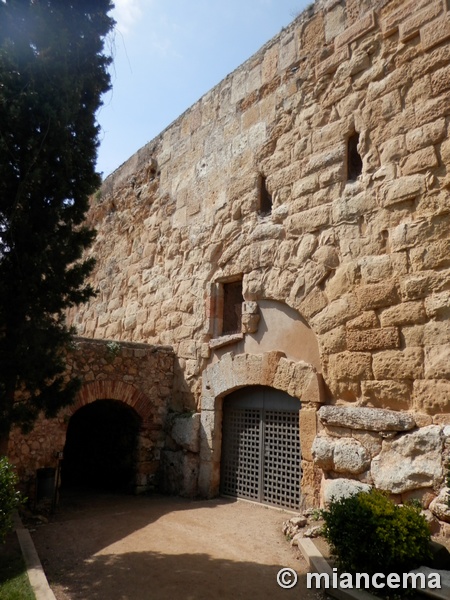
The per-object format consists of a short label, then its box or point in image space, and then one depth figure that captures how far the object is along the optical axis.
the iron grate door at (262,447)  5.41
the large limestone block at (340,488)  4.28
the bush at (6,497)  3.54
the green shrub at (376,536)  3.11
